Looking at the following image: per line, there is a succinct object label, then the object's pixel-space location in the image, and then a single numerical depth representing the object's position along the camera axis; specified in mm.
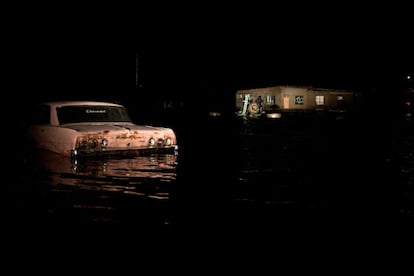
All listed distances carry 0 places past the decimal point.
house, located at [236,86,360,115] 46844
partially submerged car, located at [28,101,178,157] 10031
